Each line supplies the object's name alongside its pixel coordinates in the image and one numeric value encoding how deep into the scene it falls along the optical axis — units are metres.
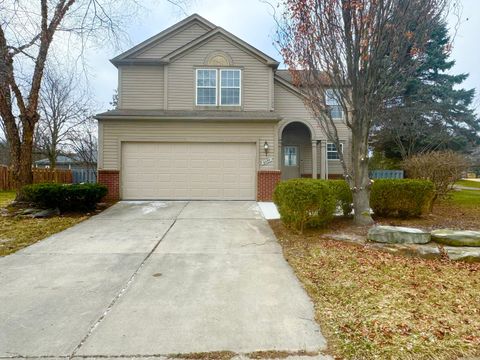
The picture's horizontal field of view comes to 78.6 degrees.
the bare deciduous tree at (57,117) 21.78
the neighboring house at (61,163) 28.01
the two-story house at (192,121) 11.67
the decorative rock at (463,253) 4.92
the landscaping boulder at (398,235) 5.32
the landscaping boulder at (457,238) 5.18
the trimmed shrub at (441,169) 8.73
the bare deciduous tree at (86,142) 20.14
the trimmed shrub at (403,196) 7.50
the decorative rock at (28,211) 8.95
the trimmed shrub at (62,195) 8.84
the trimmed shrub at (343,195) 7.39
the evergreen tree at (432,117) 18.00
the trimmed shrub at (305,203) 6.26
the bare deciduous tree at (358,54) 6.04
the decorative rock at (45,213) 8.82
